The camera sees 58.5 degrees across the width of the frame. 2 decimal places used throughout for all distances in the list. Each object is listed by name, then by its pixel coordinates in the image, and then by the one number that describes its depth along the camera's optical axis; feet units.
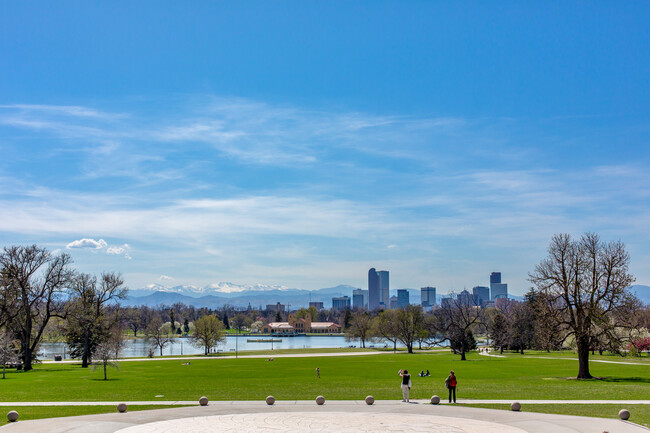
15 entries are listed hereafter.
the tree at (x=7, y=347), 195.88
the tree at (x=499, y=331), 376.48
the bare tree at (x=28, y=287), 236.63
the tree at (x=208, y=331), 390.62
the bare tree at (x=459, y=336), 302.66
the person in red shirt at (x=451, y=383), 111.24
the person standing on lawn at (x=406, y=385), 111.22
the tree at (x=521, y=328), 377.91
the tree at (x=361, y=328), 490.08
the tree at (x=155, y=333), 431.84
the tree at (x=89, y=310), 263.90
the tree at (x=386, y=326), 408.46
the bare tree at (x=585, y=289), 172.86
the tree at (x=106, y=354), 182.70
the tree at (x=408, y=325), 398.83
